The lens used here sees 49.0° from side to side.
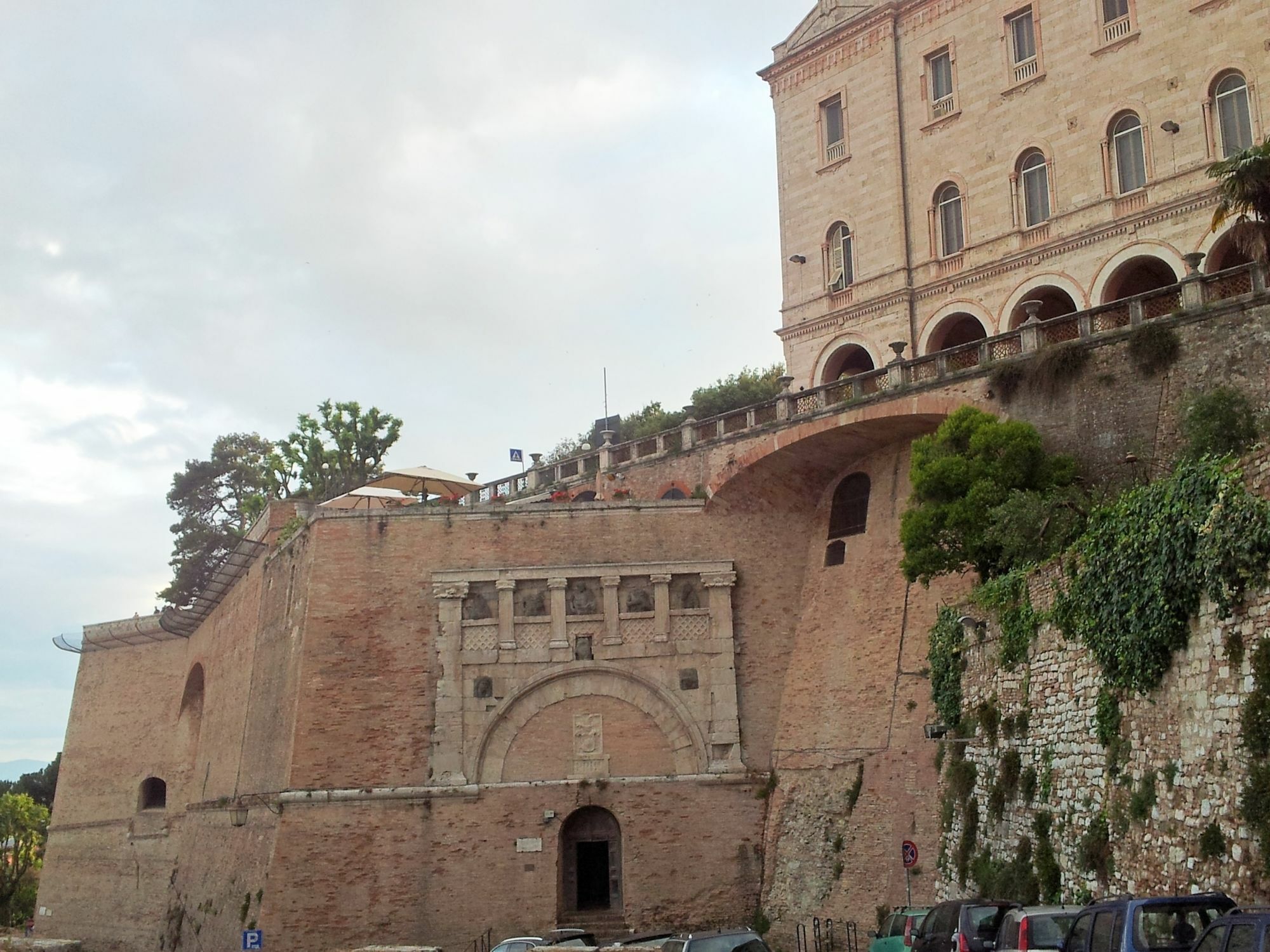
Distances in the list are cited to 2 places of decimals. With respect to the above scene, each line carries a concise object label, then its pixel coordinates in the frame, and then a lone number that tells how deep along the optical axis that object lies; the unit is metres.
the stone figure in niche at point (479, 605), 30.36
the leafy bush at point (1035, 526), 23.19
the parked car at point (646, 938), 20.01
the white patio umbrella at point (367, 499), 34.88
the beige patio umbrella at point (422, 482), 36.03
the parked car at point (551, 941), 21.44
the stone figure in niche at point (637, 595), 30.83
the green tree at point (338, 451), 54.16
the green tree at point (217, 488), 64.94
